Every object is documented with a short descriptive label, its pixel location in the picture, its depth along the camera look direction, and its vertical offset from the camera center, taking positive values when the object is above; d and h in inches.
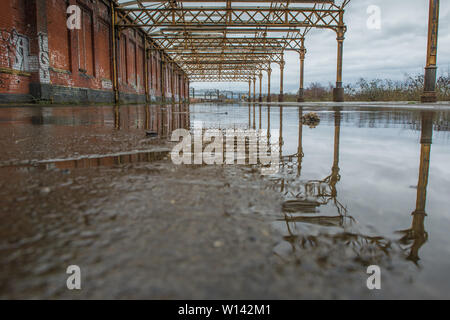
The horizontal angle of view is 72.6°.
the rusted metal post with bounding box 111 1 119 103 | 605.3 +125.6
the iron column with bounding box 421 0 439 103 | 391.5 +83.2
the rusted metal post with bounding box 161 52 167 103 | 1052.2 +124.8
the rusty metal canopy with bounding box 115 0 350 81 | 574.2 +206.0
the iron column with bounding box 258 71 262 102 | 1537.8 +189.1
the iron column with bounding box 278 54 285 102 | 1099.7 +162.3
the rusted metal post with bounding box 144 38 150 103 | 861.1 +153.8
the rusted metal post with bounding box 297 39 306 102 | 866.3 +149.8
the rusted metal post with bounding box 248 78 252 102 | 1971.2 +230.0
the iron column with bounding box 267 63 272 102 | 1326.0 +193.6
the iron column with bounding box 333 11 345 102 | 619.2 +124.0
